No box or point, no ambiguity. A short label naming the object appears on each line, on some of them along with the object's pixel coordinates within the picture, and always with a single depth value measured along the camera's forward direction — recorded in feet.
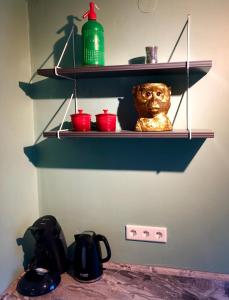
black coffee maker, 4.10
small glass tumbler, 3.84
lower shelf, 3.55
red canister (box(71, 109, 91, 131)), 4.05
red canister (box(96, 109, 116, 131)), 3.98
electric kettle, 4.31
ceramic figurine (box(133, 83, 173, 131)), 3.84
